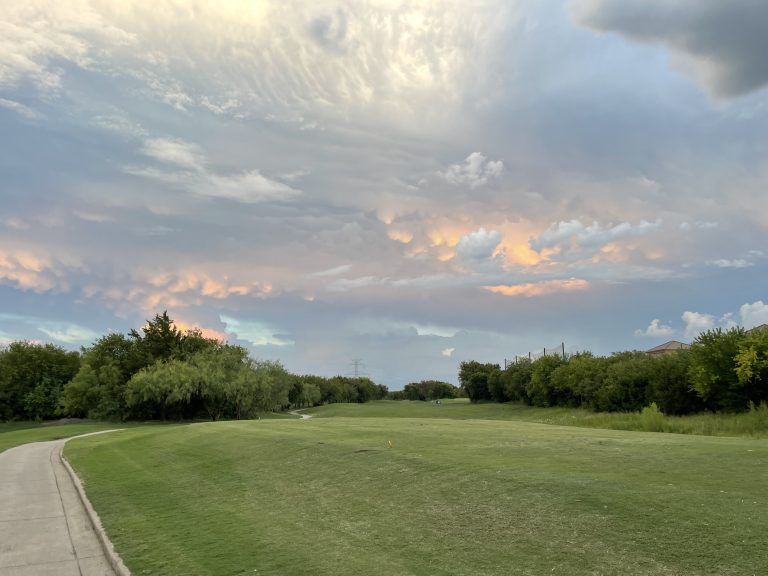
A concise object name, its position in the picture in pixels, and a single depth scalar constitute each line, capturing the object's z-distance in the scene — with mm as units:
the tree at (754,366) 39906
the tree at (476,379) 128875
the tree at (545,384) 89625
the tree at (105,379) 72250
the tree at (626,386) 63594
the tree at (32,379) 84812
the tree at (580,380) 75062
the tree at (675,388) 53250
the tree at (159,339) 83312
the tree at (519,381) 101931
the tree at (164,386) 65188
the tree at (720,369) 43781
